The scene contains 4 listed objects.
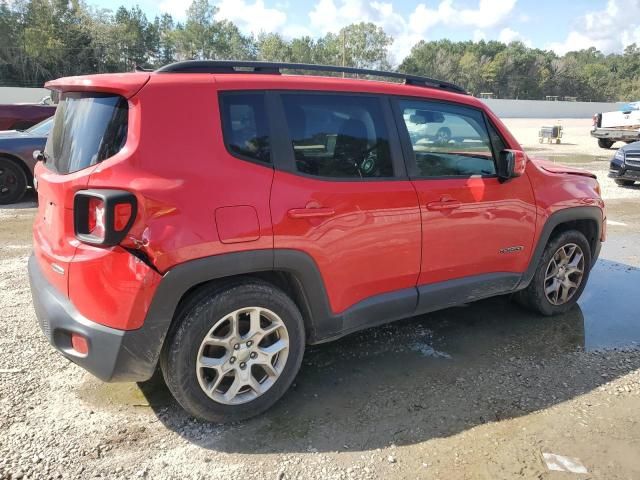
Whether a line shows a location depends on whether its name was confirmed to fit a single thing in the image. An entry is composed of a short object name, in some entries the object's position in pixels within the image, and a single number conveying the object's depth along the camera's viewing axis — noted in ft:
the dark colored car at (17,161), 25.98
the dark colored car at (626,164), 34.65
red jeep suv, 7.78
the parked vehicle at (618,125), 57.00
